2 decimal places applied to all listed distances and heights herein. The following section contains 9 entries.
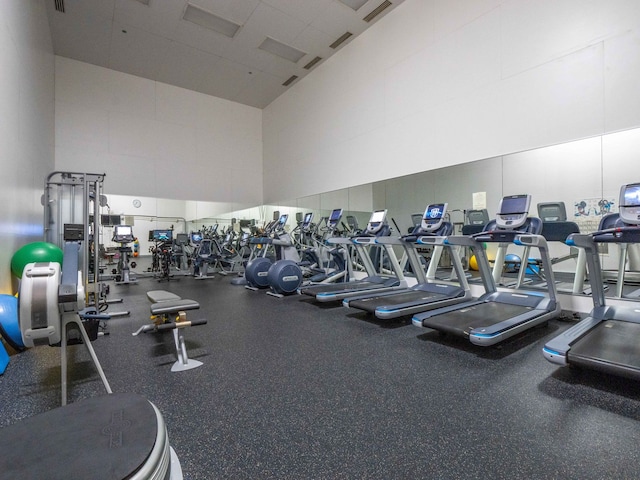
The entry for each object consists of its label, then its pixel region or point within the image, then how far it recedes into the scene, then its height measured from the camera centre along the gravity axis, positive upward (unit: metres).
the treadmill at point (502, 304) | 2.64 -0.70
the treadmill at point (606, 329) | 1.92 -0.72
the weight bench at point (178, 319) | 2.38 -0.64
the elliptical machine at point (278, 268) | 5.08 -0.48
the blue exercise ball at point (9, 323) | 2.44 -0.63
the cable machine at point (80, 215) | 3.31 +0.47
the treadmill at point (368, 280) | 4.36 -0.63
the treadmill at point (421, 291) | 3.51 -0.69
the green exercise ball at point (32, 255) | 3.67 -0.14
